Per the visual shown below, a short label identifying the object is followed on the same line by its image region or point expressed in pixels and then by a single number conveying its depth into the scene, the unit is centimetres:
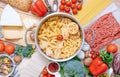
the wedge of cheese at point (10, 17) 139
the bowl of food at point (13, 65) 139
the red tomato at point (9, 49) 139
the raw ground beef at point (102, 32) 141
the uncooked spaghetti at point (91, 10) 142
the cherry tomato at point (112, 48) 140
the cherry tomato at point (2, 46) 140
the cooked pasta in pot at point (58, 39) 135
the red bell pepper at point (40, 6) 138
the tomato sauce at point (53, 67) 139
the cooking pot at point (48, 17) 134
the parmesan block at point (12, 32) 140
